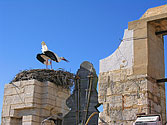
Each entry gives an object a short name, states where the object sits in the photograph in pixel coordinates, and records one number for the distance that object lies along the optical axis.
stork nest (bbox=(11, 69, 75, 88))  10.35
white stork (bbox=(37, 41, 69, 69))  11.80
